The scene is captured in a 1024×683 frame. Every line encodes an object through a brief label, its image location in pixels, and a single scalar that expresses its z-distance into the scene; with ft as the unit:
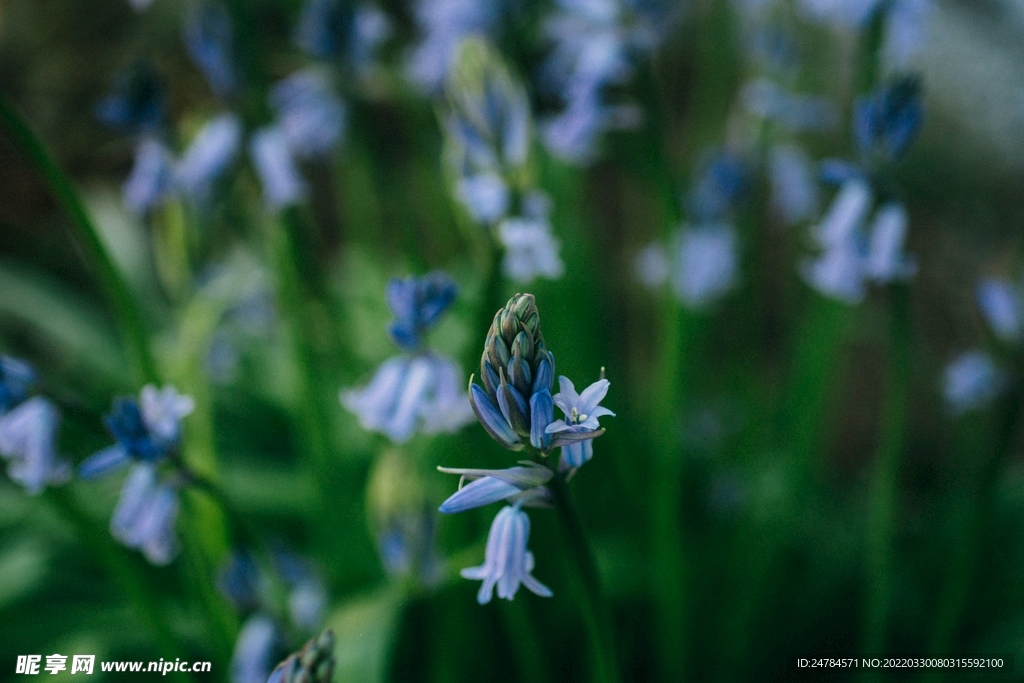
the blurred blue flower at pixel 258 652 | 1.71
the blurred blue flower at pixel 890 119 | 1.68
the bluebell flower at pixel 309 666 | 1.46
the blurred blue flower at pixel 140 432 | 1.56
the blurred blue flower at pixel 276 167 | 1.84
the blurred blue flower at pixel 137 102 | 1.84
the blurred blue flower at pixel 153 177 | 1.92
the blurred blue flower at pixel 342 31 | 1.94
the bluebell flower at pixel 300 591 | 1.84
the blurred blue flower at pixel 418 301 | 1.58
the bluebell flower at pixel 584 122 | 1.86
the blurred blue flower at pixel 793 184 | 2.30
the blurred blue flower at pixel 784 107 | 2.16
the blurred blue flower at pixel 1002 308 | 1.79
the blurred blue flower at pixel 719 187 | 2.22
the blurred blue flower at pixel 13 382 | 1.59
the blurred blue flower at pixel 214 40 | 1.83
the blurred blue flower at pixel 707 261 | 2.30
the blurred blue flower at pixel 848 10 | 1.73
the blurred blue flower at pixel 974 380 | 1.85
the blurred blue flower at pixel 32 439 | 1.59
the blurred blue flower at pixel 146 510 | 1.63
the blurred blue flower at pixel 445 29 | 2.08
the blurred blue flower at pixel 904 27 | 1.73
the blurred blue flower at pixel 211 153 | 1.89
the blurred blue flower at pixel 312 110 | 2.15
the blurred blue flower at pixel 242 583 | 1.77
